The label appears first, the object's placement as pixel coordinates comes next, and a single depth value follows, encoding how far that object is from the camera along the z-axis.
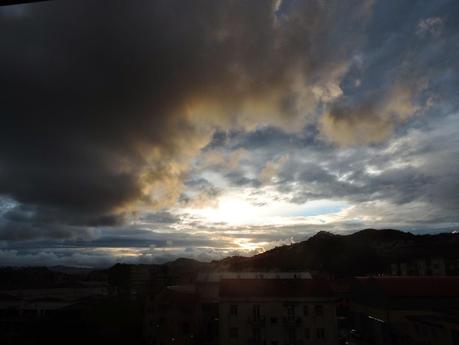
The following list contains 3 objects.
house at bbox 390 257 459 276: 71.97
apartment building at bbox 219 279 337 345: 33.41
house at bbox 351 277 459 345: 32.81
